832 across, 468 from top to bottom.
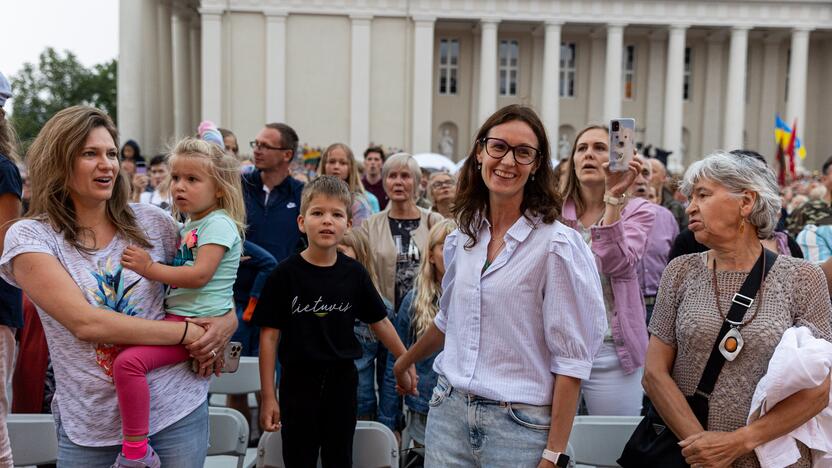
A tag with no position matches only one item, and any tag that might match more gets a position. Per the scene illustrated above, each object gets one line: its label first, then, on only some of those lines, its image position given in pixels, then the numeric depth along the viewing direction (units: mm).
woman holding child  2811
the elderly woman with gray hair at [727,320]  2998
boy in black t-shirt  3916
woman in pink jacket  4090
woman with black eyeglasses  2740
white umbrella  19069
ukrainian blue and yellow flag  23688
